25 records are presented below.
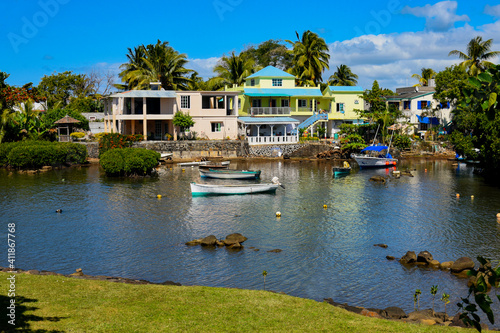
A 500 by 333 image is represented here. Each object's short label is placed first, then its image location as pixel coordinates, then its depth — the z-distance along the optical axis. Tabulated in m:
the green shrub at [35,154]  53.62
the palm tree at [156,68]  76.56
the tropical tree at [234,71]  85.88
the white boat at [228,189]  39.34
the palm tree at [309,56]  85.56
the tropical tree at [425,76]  102.75
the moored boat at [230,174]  47.09
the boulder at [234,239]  25.00
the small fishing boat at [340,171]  52.38
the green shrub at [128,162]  49.22
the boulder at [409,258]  22.44
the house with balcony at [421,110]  77.62
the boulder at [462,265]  21.00
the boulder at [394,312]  15.69
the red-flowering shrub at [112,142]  59.66
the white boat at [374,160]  60.41
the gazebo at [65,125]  64.69
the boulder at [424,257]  22.23
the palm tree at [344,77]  100.19
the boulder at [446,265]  21.62
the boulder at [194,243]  25.23
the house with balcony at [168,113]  67.31
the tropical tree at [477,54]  71.69
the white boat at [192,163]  59.05
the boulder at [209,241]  24.95
